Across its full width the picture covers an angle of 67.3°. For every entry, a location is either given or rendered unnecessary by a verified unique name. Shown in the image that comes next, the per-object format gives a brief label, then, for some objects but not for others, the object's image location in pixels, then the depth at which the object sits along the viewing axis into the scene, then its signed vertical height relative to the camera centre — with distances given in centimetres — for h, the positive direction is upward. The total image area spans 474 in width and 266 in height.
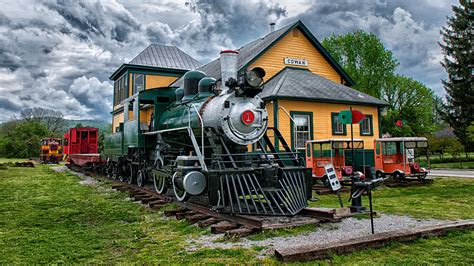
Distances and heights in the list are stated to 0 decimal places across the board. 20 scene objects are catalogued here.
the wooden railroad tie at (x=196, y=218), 689 -121
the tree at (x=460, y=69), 3081 +761
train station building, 1642 +331
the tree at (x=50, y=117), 7388 +837
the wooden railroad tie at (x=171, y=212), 763 -120
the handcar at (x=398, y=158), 1409 -14
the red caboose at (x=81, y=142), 2691 +114
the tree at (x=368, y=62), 4172 +1090
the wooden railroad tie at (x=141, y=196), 982 -111
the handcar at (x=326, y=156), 1359 -4
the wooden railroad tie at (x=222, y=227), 600 -122
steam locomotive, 680 +25
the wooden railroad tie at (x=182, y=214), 731 -120
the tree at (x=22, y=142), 5725 +244
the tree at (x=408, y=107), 3903 +559
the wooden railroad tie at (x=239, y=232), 569 -124
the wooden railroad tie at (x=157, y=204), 855 -117
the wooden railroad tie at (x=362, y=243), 444 -120
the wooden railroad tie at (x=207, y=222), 649 -122
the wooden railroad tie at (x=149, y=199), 933 -115
